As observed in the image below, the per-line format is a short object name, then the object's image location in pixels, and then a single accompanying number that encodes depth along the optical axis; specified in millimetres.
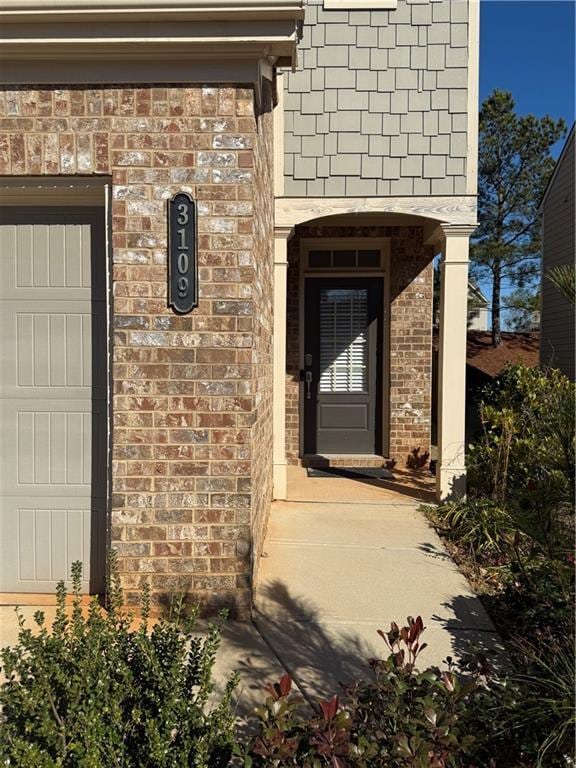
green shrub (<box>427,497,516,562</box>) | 4344
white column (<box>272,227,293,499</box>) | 5543
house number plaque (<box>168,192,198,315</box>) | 3201
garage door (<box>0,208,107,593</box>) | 3457
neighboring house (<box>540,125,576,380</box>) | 11367
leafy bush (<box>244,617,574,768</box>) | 1616
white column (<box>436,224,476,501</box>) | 5469
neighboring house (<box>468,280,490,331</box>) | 16906
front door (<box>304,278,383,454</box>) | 7234
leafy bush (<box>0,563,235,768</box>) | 1690
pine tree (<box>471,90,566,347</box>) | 15547
